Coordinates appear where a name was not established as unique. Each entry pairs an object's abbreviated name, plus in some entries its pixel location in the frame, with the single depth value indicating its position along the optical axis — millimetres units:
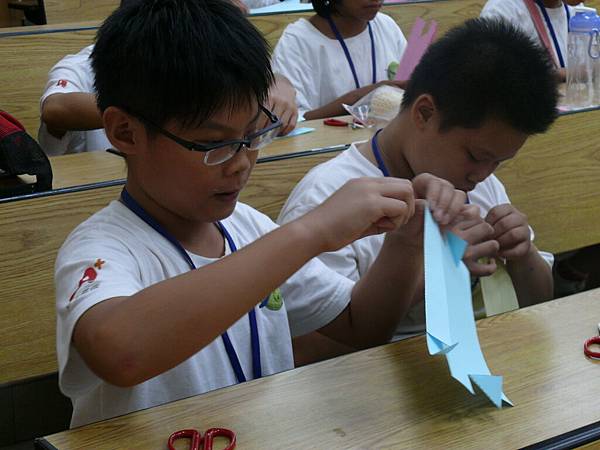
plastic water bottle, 2523
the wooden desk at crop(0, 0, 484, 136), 2732
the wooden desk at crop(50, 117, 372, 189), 1868
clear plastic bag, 2303
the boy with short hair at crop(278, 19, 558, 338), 1408
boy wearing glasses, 866
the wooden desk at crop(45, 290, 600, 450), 801
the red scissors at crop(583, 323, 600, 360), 965
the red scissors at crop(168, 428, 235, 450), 777
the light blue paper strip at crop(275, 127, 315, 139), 2189
